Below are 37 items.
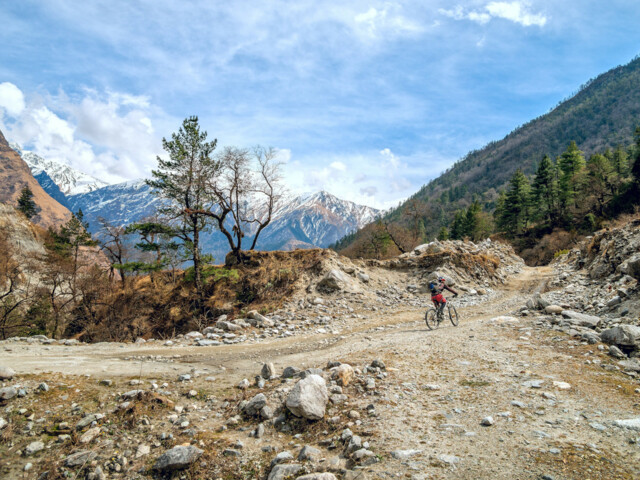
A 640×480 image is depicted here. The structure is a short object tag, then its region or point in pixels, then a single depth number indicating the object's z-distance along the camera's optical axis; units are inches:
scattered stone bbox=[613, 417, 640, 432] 176.7
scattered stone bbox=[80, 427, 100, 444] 198.1
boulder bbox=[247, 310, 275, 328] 546.0
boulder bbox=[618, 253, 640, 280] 451.6
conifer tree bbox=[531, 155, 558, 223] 2204.7
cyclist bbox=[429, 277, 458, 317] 507.8
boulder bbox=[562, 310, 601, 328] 383.2
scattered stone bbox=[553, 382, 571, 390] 234.2
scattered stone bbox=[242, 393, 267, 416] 229.0
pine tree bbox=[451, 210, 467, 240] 2699.6
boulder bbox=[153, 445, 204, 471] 173.8
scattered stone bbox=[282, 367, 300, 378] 286.7
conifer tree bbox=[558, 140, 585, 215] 2074.3
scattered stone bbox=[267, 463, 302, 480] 158.6
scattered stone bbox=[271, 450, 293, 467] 173.2
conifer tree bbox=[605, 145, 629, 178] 2225.6
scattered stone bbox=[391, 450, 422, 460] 163.3
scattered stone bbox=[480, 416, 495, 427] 191.0
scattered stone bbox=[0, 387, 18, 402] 229.3
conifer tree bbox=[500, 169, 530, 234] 2364.7
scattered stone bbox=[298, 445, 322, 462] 171.0
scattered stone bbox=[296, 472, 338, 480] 146.7
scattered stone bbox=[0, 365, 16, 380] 253.9
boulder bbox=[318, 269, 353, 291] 709.5
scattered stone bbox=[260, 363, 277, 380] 293.7
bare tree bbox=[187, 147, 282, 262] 869.8
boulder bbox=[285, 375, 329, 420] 210.7
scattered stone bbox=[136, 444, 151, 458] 190.7
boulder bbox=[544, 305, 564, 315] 452.8
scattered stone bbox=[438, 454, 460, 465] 157.8
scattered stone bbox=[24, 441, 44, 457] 191.2
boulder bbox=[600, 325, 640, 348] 298.0
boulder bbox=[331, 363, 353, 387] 260.0
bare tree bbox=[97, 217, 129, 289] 1118.8
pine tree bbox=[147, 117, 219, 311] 751.7
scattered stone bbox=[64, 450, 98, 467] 181.5
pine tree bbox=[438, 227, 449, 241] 3020.9
